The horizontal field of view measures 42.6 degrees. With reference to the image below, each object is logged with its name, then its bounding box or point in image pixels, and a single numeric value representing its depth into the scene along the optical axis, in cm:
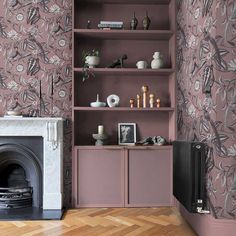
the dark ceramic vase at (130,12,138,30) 368
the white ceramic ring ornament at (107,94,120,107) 369
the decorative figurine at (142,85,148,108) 372
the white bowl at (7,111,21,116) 354
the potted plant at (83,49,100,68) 360
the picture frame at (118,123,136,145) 381
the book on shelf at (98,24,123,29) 363
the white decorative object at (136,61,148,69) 366
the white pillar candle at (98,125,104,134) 365
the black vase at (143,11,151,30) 369
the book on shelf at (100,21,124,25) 363
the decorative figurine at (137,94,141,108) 374
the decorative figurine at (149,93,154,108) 371
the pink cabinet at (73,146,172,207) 359
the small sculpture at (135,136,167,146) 368
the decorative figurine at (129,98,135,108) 373
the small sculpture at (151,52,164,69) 365
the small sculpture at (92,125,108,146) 360
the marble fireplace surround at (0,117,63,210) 345
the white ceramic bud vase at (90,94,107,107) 360
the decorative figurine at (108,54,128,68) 367
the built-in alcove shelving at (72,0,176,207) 359
